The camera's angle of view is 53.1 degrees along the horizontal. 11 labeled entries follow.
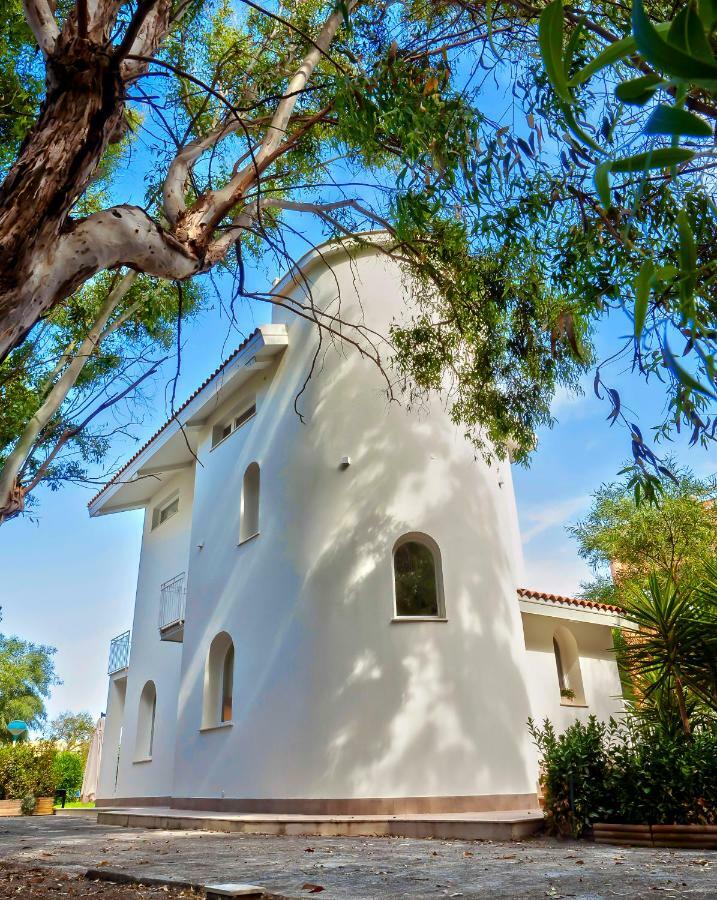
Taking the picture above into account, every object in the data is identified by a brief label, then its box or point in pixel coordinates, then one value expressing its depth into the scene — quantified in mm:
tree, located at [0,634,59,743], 42594
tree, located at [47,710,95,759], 68750
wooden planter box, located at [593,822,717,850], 6164
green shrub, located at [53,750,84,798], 35816
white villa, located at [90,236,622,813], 10320
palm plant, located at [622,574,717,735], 8828
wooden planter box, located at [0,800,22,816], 18400
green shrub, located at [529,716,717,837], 6508
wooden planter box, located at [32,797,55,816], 19141
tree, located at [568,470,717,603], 17859
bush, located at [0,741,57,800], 20109
